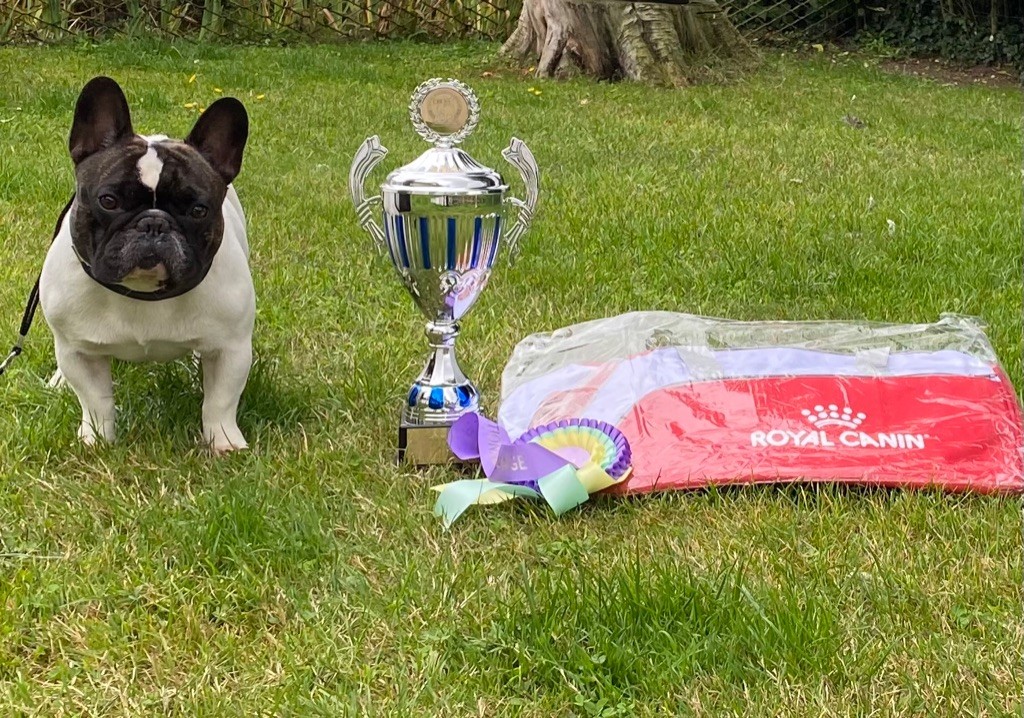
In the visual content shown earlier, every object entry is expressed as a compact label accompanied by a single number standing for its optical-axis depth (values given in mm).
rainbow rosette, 2285
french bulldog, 2221
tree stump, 9203
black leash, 2851
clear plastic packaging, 2395
